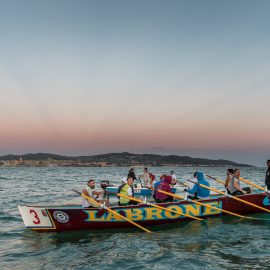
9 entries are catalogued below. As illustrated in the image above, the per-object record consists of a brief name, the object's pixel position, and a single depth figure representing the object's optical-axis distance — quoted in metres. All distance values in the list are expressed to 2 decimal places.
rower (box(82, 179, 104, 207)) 13.35
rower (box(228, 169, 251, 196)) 15.76
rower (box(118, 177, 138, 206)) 14.00
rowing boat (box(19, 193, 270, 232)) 12.79
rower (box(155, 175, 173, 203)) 15.16
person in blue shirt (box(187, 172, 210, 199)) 15.82
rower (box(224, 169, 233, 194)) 16.09
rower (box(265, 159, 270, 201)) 16.41
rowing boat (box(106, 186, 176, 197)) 26.58
